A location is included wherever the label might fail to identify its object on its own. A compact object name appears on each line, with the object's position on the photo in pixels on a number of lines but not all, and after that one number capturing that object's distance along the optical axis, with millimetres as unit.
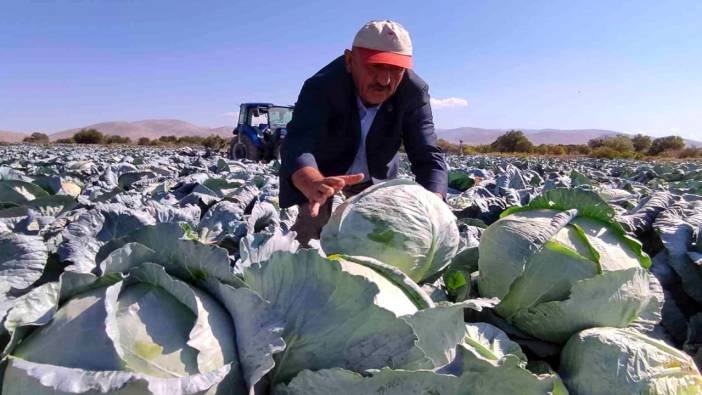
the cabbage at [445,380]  980
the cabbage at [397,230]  1648
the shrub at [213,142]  40938
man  2451
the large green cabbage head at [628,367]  1301
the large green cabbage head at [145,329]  934
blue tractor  17594
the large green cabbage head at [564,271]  1438
